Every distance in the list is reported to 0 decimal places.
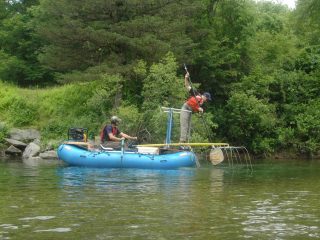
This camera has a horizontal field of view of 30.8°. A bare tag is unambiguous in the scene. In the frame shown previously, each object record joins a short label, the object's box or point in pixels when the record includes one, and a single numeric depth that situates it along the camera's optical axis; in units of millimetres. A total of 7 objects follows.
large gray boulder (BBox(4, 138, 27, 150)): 26375
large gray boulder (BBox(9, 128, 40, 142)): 27141
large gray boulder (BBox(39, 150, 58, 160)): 24719
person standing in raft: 19016
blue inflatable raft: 19156
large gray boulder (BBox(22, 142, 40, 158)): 25172
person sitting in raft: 19938
